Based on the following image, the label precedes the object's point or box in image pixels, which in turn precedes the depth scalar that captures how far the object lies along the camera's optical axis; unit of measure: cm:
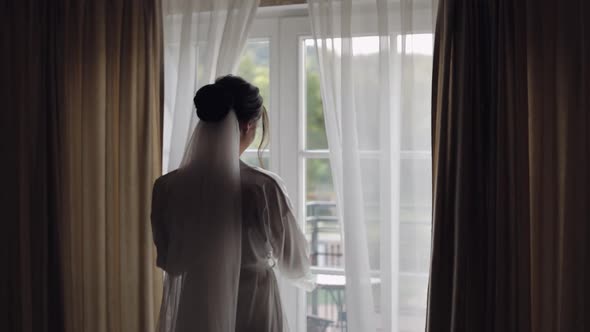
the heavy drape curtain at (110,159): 206
